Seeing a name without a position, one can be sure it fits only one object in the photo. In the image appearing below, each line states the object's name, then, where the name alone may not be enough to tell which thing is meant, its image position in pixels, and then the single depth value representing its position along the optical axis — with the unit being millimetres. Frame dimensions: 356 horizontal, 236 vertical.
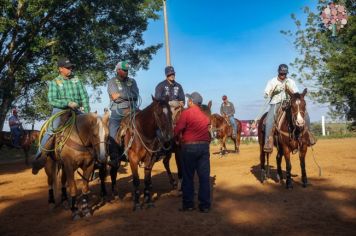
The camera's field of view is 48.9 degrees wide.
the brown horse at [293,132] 9789
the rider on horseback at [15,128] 21047
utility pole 28703
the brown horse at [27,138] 20672
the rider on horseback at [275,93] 10664
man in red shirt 8047
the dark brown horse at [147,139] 8398
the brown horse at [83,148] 7684
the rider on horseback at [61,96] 8266
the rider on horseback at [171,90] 9930
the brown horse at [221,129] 21172
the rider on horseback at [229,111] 21609
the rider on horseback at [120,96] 9406
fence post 34919
